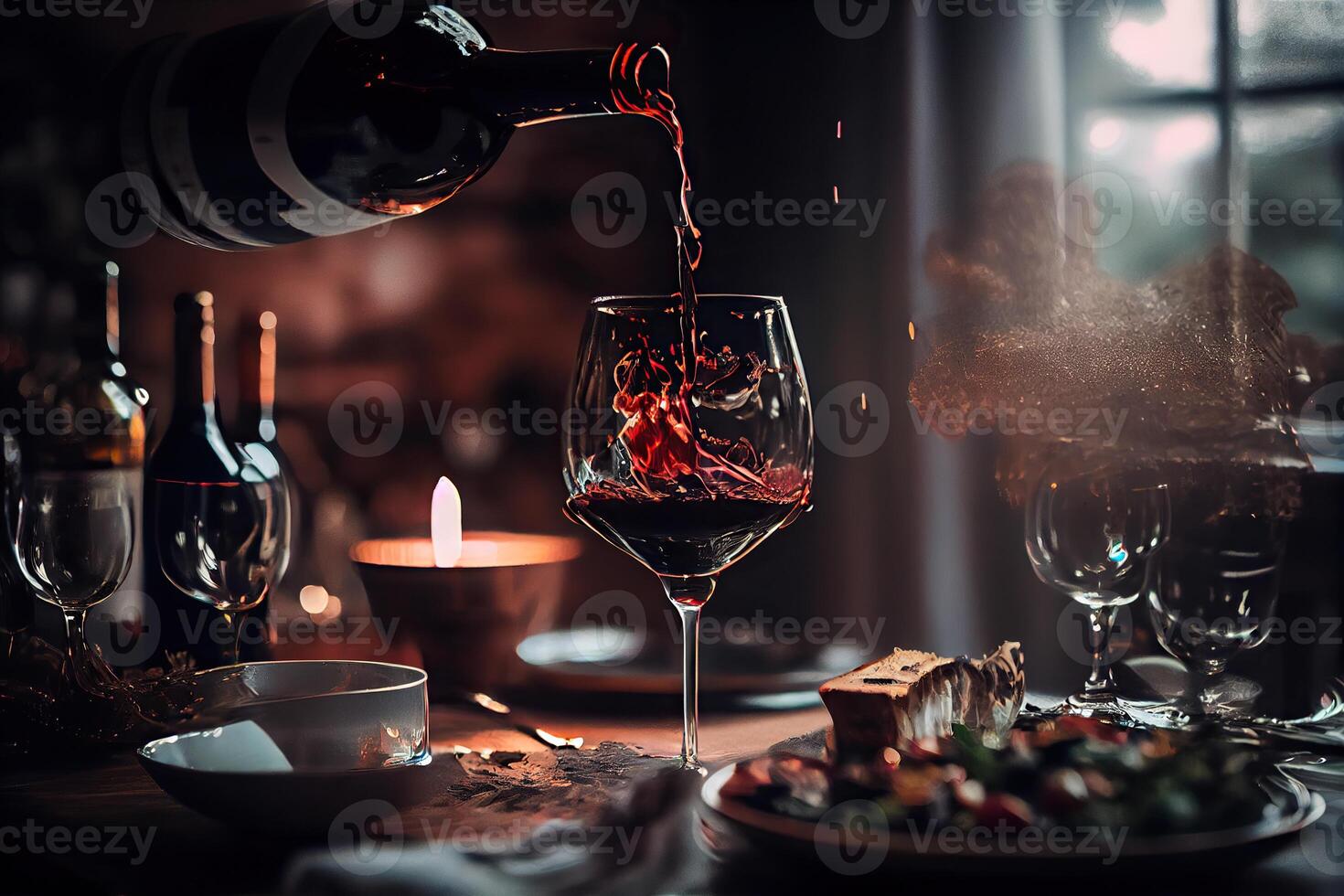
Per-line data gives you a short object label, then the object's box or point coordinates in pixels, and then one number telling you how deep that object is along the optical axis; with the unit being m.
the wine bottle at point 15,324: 0.95
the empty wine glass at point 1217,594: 0.77
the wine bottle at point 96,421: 0.74
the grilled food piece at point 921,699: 0.58
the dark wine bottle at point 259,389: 0.85
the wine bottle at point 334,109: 0.72
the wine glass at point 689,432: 0.62
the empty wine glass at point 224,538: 0.73
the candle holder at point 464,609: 0.72
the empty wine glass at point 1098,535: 0.77
